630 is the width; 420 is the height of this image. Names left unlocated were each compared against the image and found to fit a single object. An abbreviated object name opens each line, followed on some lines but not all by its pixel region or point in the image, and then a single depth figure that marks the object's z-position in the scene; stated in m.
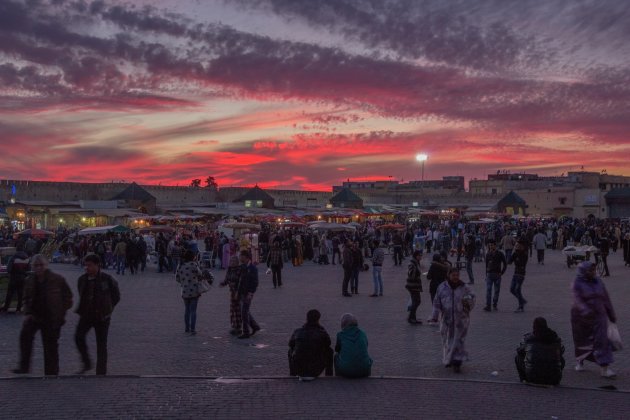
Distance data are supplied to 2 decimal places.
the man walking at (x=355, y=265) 15.81
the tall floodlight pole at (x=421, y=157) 71.54
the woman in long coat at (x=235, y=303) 10.30
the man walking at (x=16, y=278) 12.66
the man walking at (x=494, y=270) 13.02
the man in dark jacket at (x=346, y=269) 15.63
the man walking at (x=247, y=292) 10.13
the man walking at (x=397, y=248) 25.84
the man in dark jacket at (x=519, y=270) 12.87
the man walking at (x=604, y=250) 19.96
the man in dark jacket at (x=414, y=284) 11.46
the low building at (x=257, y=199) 62.91
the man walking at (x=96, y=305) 7.37
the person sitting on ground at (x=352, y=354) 7.21
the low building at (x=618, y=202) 69.19
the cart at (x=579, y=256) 21.31
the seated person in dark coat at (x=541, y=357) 6.97
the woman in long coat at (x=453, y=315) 7.81
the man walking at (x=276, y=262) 17.52
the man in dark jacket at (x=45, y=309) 7.28
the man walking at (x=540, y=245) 25.19
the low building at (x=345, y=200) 63.69
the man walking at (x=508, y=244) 22.98
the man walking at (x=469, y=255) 18.02
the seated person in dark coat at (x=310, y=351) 7.24
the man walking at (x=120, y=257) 22.34
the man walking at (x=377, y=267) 15.14
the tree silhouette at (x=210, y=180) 154.05
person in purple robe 7.53
